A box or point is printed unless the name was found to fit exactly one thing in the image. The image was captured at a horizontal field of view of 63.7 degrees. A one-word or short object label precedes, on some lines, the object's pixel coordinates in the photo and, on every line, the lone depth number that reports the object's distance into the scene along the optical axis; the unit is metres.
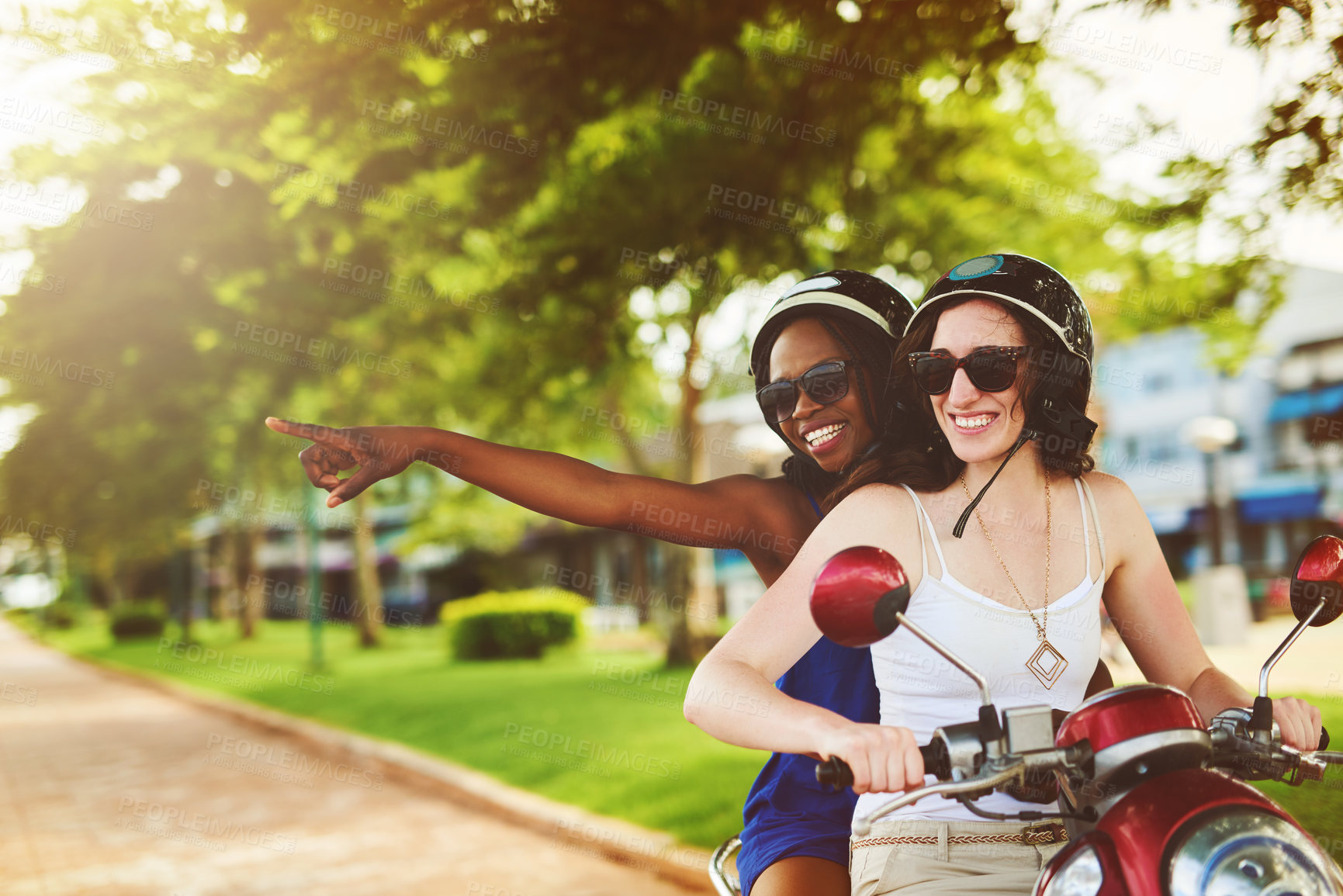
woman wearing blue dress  2.27
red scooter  1.33
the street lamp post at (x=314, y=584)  17.64
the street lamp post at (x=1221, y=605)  14.20
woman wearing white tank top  1.81
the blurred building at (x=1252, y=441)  31.40
